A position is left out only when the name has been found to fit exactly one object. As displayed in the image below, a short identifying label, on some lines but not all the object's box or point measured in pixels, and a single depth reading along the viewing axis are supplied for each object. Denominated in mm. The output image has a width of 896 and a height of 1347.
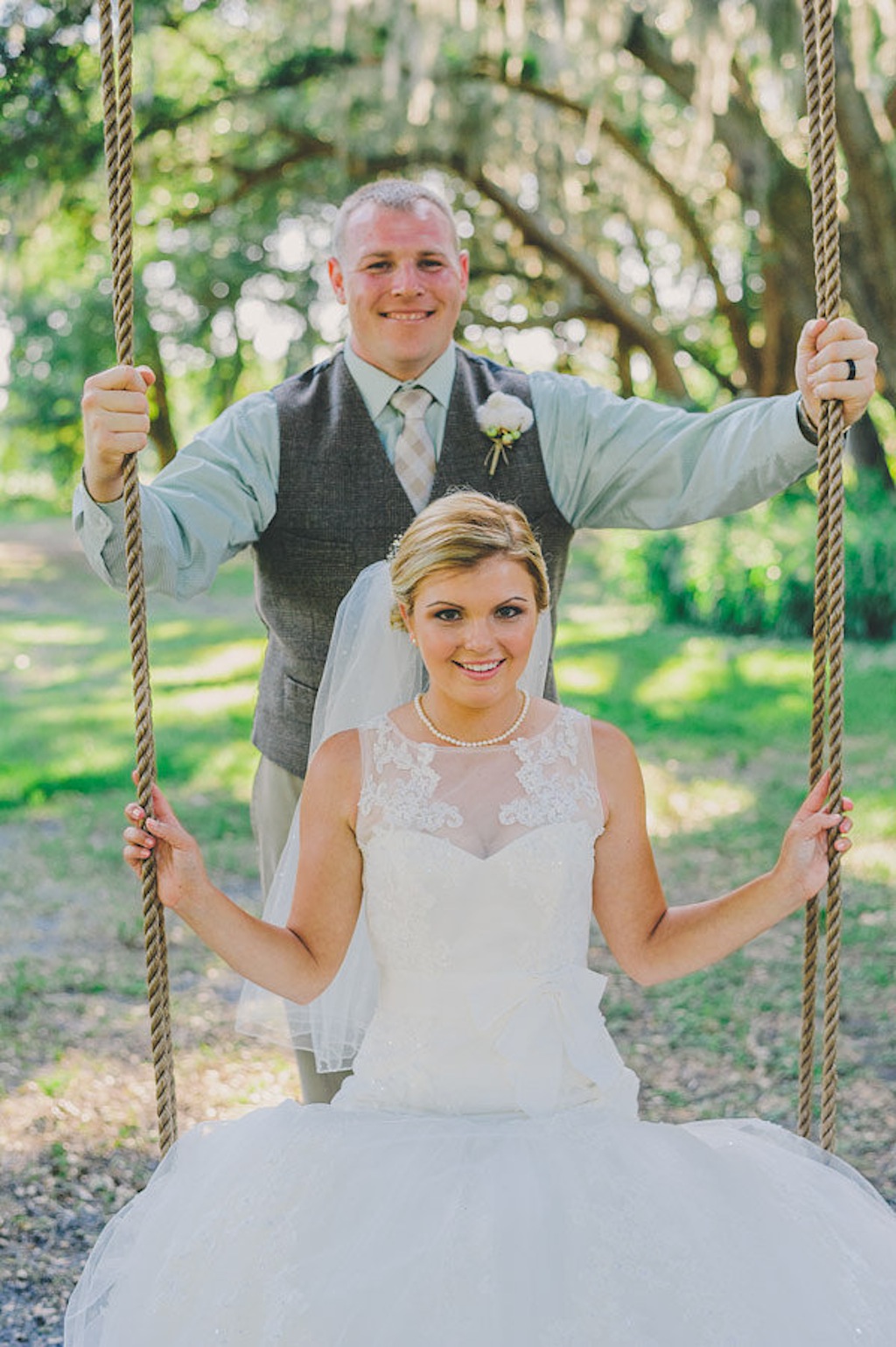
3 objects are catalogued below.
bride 2006
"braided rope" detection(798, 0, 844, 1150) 2410
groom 2910
